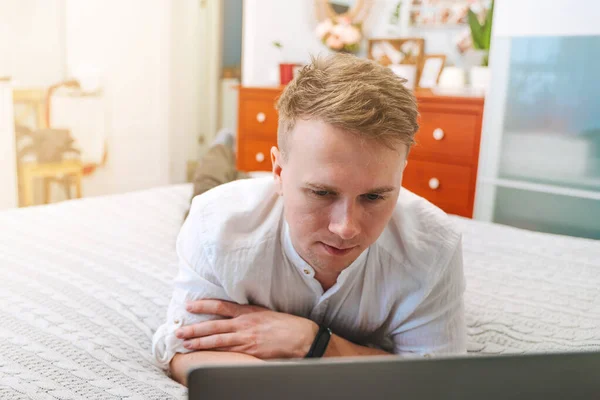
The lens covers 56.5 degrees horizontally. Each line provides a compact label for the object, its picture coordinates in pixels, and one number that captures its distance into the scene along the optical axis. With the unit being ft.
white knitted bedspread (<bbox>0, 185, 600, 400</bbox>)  3.03
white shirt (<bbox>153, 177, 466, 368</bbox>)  3.35
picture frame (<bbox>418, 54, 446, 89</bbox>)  9.84
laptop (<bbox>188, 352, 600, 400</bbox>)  1.10
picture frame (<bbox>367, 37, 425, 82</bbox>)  10.18
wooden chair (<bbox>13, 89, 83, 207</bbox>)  11.25
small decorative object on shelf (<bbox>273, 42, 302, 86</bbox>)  10.53
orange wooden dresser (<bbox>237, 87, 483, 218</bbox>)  8.23
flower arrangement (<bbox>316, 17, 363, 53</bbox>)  10.28
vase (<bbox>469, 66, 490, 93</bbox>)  8.85
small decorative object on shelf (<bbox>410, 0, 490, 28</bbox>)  9.68
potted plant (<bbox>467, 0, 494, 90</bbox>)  8.92
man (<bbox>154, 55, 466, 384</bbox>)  2.86
